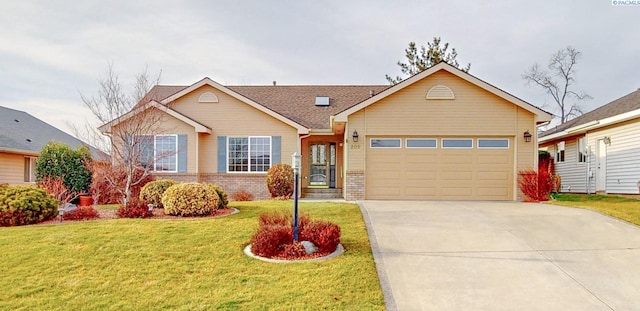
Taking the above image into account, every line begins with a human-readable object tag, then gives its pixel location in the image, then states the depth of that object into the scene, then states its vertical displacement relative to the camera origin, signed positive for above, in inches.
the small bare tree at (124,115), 430.3 +50.3
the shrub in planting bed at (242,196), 600.7 -61.5
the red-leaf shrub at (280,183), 581.0 -39.7
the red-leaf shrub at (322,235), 263.0 -55.2
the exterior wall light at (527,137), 536.4 +28.7
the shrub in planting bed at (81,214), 370.8 -56.7
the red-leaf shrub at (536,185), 524.1 -37.5
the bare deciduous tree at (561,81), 1264.8 +257.7
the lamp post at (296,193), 272.8 -26.3
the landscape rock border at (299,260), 247.8 -66.2
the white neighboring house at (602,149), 555.2 +14.1
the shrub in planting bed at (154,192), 433.1 -40.6
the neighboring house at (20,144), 671.8 +22.7
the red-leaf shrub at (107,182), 509.4 -35.9
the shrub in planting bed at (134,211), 374.3 -53.5
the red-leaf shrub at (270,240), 258.4 -57.9
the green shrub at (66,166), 574.6 -15.0
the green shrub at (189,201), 376.8 -43.8
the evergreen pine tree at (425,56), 1123.9 +299.1
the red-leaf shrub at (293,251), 255.9 -63.3
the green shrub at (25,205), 340.8 -45.4
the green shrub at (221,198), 418.6 -45.3
